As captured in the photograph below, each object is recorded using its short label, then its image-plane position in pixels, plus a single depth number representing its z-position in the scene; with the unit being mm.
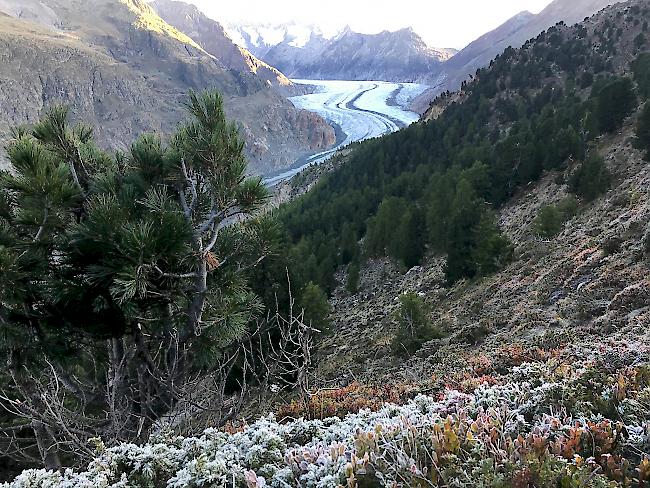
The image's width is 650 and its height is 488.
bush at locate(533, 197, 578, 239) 24500
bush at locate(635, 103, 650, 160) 26030
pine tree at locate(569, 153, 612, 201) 26617
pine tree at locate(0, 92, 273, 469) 5141
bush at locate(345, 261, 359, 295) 39781
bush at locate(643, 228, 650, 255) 12750
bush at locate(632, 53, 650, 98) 34438
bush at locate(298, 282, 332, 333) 21953
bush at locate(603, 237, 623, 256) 14969
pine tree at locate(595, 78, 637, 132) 32219
